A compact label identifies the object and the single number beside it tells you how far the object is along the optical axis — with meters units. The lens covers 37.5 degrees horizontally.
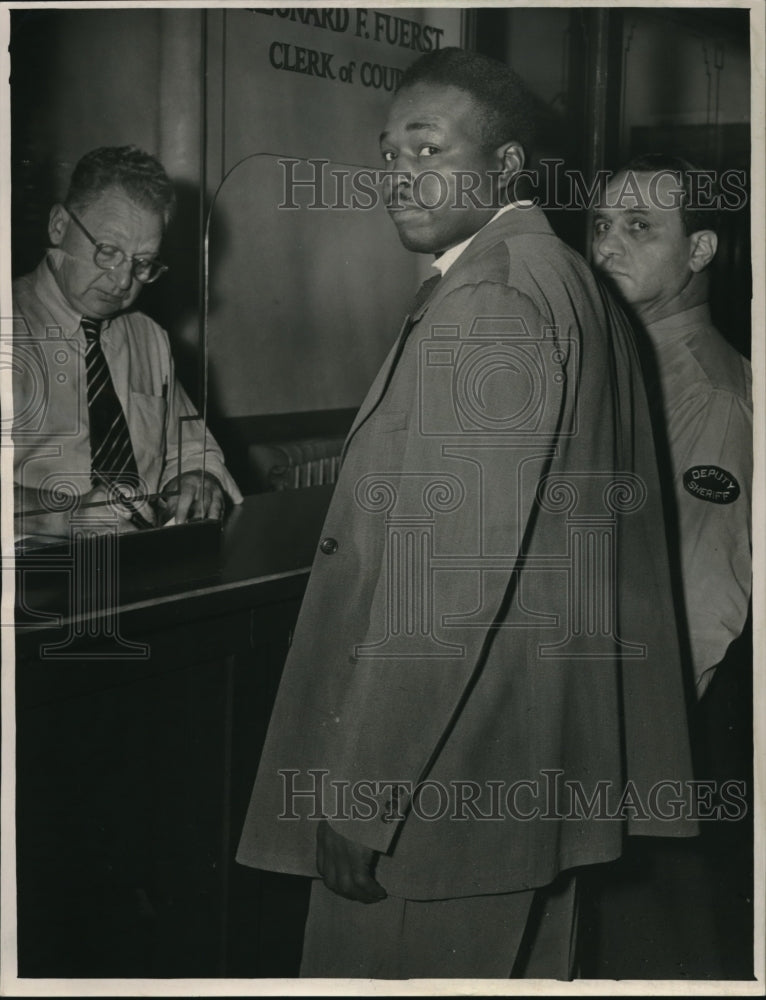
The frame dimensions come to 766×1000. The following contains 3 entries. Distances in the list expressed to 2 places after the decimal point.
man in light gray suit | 1.55
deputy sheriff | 1.87
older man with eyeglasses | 1.71
